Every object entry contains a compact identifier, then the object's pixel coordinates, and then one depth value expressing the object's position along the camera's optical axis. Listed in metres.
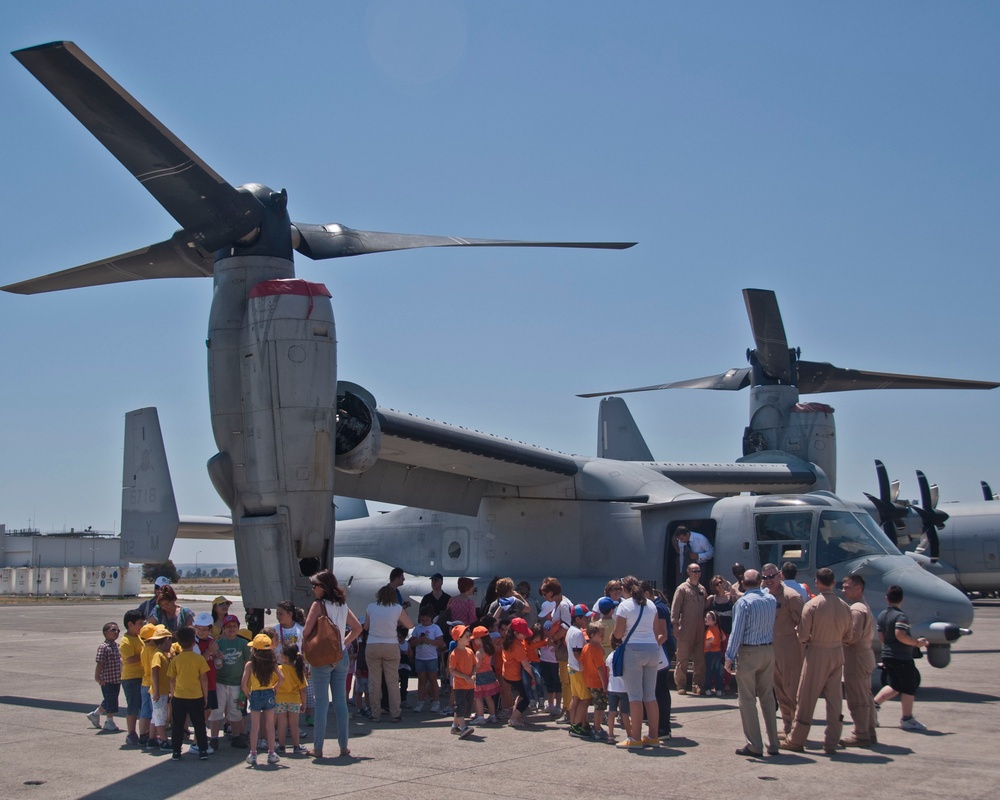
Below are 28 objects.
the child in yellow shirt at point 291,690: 8.14
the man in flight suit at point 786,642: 8.52
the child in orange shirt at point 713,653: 10.91
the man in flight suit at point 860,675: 8.16
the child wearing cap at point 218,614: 8.78
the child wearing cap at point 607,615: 9.15
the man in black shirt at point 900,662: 8.93
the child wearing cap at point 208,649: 8.29
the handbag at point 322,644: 7.85
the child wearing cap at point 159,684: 8.17
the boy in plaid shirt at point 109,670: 9.17
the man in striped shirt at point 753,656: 7.73
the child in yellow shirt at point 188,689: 7.85
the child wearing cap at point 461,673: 9.36
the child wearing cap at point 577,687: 8.82
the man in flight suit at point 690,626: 10.69
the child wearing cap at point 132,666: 8.77
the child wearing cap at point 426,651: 10.52
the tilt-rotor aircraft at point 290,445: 10.39
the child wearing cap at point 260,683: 7.80
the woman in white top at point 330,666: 7.95
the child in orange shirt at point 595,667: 8.72
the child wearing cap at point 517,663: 9.62
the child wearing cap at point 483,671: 9.52
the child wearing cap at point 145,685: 8.45
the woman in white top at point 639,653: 8.04
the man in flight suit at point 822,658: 7.90
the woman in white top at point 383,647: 9.70
